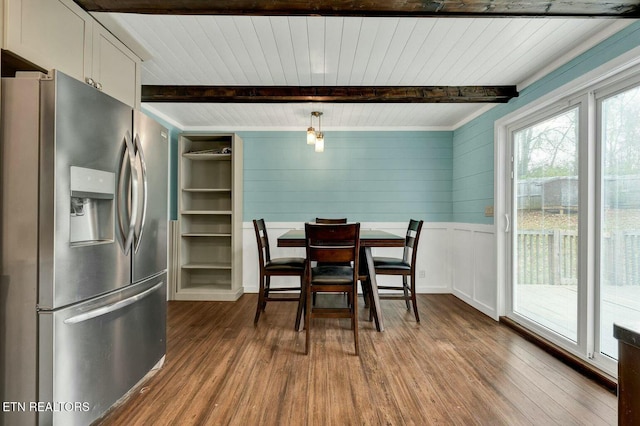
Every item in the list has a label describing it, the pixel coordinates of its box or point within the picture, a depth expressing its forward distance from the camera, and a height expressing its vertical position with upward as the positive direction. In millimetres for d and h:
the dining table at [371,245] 2719 -285
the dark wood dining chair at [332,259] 2352 -357
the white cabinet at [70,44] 1354 +914
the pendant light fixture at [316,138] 3326 +859
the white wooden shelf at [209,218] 3934 -59
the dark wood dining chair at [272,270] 3058 -572
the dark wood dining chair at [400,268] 3086 -549
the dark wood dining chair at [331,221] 3903 -83
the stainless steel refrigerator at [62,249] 1287 -169
